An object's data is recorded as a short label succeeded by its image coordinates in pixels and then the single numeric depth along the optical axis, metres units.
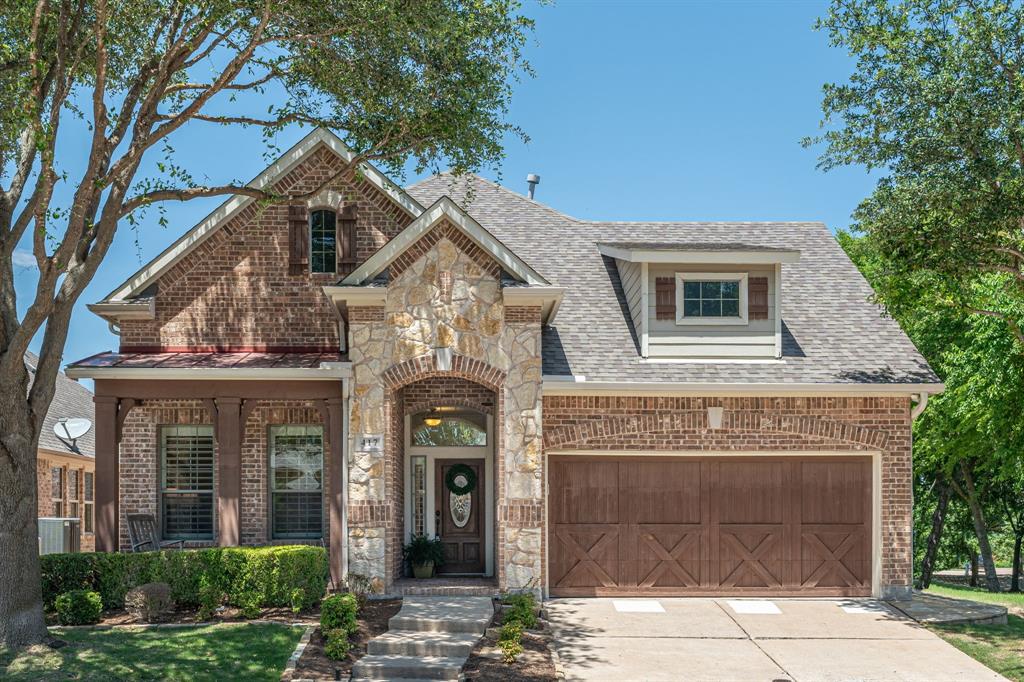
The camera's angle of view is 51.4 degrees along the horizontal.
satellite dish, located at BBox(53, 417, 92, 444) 22.22
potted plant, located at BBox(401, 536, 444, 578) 17.00
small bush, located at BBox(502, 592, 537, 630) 13.77
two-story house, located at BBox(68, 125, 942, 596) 15.64
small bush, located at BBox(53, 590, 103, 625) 13.66
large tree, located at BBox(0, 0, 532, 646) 12.62
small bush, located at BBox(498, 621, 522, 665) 12.44
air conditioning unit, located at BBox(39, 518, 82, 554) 20.11
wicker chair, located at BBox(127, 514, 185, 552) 16.47
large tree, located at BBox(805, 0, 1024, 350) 14.71
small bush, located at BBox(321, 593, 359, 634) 13.13
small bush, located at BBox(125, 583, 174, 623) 13.91
